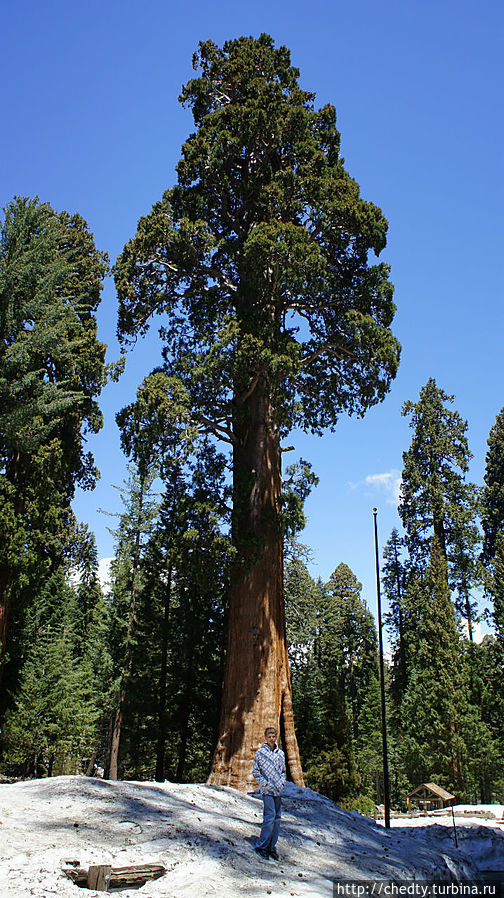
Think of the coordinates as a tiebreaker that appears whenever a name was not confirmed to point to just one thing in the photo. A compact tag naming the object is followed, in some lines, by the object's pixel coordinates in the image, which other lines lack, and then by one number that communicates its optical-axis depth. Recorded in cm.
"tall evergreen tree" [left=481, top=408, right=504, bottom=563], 3403
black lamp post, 1434
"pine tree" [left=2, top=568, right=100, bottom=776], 2152
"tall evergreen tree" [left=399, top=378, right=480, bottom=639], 3086
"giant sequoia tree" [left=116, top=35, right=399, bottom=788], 1330
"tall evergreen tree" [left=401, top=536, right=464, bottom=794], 2516
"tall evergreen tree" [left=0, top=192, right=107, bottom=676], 1462
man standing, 718
